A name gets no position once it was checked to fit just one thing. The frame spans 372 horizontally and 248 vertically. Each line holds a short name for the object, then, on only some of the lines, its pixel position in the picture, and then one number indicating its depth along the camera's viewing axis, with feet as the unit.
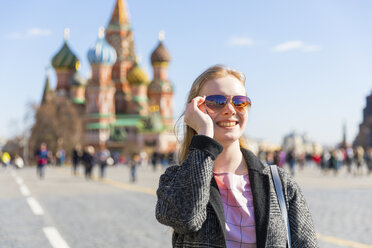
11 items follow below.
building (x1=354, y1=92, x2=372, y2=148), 311.02
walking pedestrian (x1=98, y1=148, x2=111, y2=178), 72.08
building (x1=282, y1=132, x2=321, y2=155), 628.94
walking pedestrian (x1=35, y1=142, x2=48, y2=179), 71.82
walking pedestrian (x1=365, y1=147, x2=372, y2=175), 87.97
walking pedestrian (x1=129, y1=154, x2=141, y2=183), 67.88
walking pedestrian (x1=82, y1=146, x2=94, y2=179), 74.59
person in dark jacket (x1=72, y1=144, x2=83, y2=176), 86.07
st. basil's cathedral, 240.94
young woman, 7.67
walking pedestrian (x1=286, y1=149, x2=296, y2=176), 90.12
